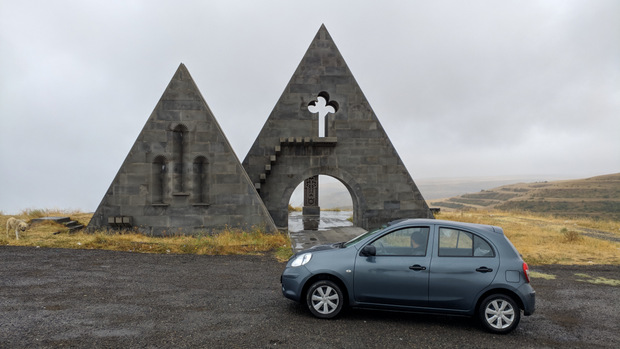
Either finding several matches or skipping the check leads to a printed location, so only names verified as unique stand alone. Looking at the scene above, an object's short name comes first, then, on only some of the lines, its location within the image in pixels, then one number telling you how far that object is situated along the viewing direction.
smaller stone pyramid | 14.38
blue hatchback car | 5.97
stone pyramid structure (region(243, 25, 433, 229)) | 16.89
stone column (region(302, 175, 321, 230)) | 25.48
